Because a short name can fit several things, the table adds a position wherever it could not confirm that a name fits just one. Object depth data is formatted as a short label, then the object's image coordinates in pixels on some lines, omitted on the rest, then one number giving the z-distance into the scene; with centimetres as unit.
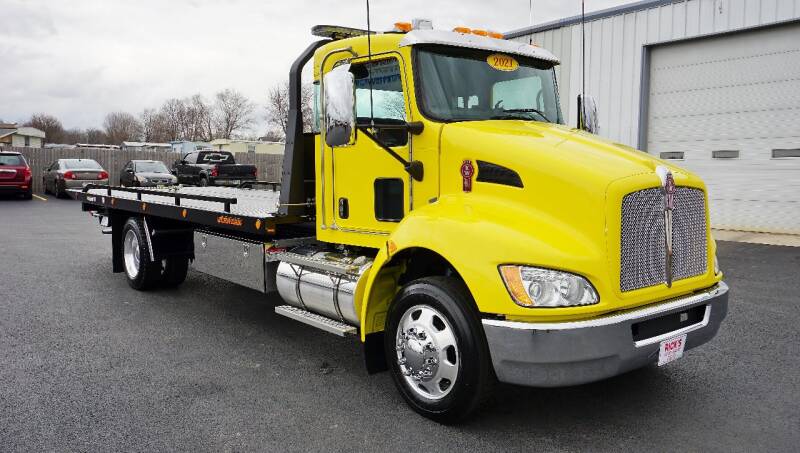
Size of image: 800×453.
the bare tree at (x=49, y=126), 11275
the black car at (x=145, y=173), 2298
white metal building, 1290
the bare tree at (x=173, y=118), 9719
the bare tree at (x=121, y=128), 11100
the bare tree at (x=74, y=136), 11362
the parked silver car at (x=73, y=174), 2398
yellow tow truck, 351
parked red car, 2277
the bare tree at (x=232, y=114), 8594
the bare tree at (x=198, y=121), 9306
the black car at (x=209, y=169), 2344
